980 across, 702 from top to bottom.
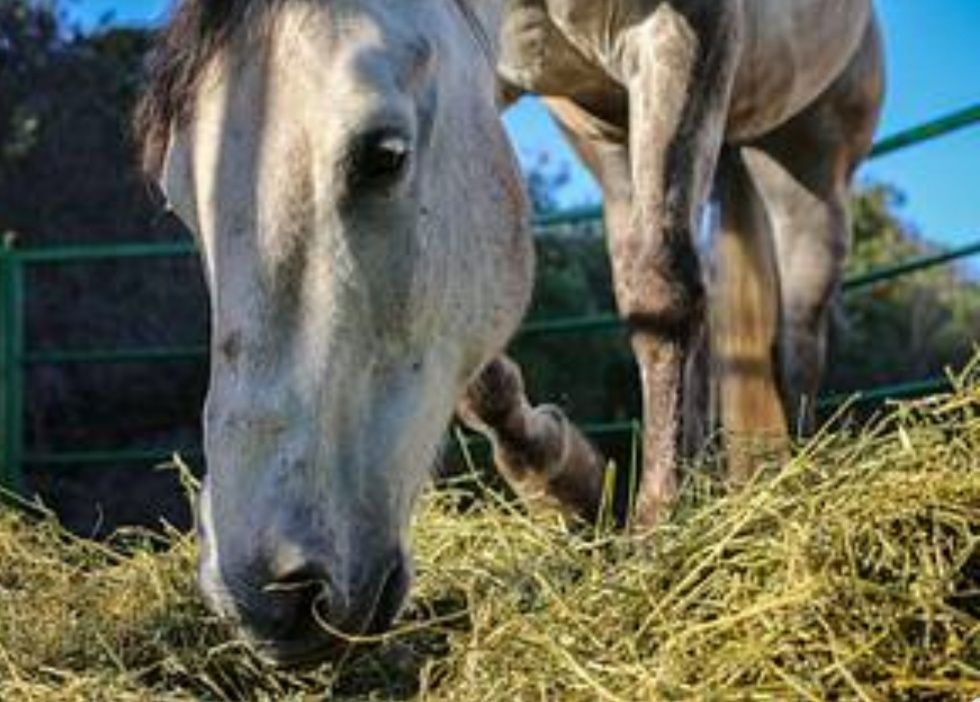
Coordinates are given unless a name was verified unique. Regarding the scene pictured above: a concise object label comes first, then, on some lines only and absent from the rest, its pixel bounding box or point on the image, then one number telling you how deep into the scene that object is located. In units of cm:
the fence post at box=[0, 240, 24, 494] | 584
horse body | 307
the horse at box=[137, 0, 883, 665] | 187
